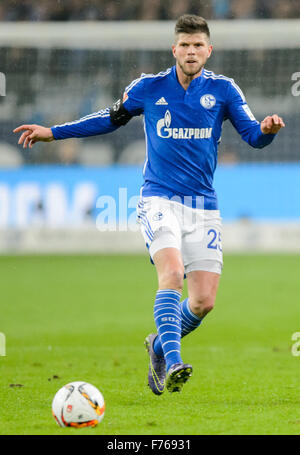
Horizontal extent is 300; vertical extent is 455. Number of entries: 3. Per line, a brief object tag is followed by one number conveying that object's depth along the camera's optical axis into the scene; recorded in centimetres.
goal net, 3925
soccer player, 1235
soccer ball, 991
